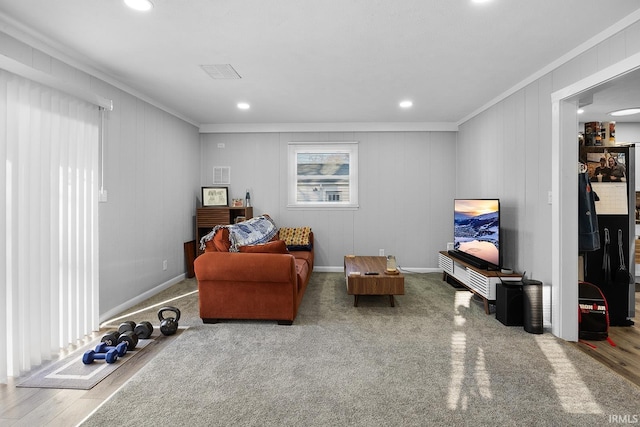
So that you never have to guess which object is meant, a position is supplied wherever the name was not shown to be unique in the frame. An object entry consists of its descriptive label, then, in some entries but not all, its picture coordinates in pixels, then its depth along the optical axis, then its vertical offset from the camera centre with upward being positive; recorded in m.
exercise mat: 2.12 -1.13
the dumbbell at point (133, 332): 2.57 -1.01
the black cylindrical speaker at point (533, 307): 2.91 -0.88
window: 5.51 +0.62
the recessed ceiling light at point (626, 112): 4.07 +1.29
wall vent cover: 5.55 +0.65
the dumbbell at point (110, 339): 2.55 -1.01
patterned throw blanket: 3.38 -0.25
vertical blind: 2.23 -0.07
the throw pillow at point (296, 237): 5.00 -0.40
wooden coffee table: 3.49 -0.79
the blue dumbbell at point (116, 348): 2.46 -1.05
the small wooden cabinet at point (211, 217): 5.09 -0.08
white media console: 3.35 -0.76
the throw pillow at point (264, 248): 3.18 -0.36
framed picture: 5.43 +0.28
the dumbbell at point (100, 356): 2.38 -1.08
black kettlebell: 2.87 -1.01
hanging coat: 2.90 -0.07
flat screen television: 3.58 -0.26
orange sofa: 2.96 -0.68
